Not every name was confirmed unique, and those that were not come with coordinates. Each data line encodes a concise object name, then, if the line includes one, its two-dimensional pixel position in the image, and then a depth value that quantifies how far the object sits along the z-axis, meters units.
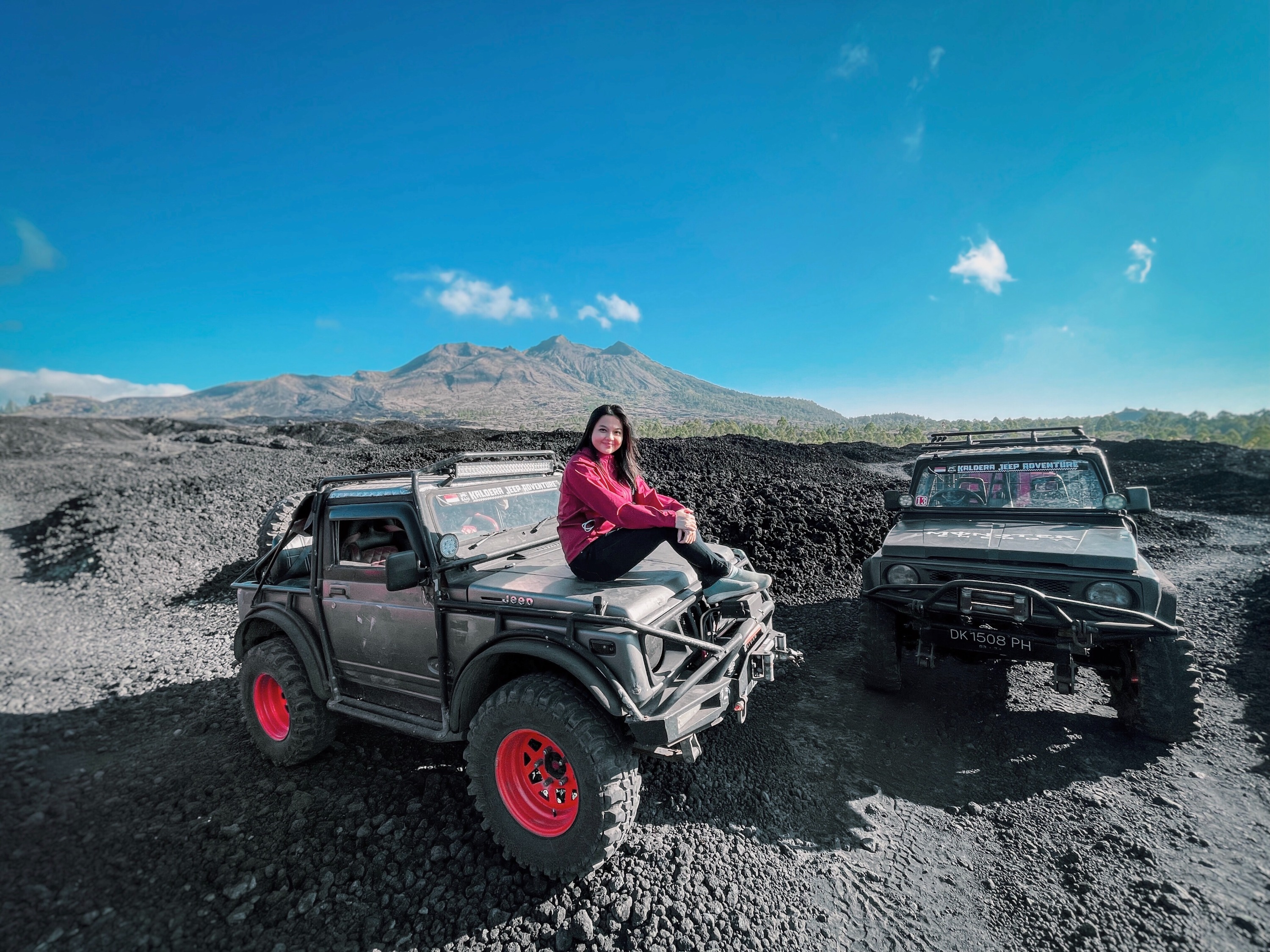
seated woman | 3.01
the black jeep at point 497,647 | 2.54
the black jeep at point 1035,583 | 3.53
